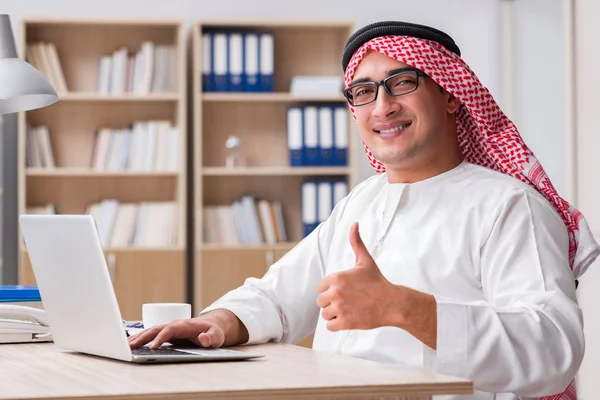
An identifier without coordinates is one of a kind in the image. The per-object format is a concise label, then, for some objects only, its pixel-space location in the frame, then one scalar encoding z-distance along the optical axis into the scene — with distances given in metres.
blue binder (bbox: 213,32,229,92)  5.13
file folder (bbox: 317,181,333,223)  5.23
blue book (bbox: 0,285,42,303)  2.13
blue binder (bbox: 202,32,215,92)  5.15
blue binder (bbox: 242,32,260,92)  5.14
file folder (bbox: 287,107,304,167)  5.19
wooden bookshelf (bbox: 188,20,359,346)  5.20
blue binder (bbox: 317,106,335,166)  5.17
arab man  1.55
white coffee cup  2.03
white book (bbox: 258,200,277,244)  5.27
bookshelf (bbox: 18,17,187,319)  5.05
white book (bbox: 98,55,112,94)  5.19
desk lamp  2.62
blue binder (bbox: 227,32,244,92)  5.14
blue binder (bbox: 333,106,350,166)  5.18
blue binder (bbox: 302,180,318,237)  5.23
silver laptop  1.49
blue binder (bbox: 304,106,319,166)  5.18
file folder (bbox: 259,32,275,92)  5.15
